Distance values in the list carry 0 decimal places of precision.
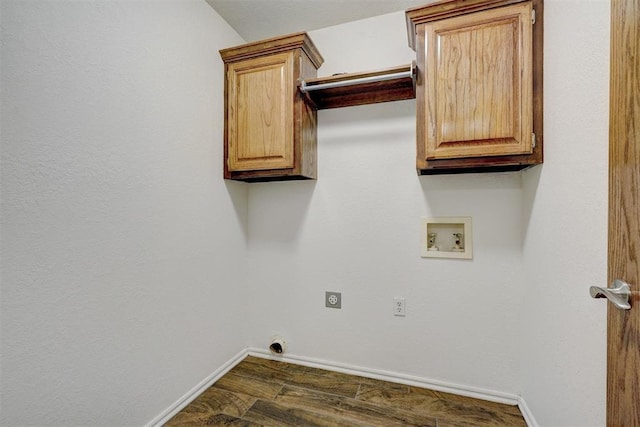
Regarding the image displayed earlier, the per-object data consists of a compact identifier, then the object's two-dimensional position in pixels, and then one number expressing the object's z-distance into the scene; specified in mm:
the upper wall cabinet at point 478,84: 1301
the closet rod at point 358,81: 1534
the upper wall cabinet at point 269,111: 1713
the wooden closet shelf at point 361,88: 1585
